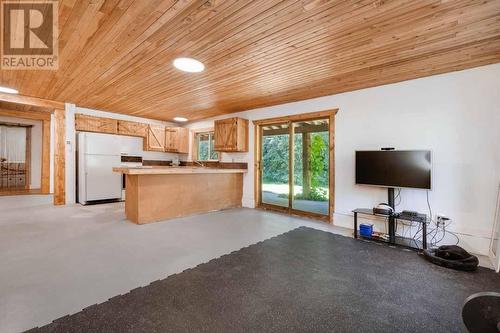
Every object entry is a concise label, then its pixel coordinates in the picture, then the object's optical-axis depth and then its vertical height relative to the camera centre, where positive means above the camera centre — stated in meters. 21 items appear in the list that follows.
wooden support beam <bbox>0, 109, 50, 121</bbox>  5.91 +1.40
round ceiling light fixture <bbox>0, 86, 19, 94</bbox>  4.30 +1.47
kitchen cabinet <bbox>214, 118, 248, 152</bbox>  5.45 +0.77
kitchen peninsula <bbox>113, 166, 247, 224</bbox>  3.92 -0.54
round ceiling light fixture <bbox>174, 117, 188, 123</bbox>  6.82 +1.45
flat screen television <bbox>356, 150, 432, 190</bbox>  3.05 -0.02
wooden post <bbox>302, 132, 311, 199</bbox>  4.87 +0.18
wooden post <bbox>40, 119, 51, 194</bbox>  6.75 +0.24
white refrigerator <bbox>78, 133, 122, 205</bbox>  5.38 -0.03
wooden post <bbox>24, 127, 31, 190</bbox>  7.91 +0.06
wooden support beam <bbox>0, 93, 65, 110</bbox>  4.68 +1.40
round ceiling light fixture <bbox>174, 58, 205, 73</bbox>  2.92 +1.37
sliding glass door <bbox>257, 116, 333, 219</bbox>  4.67 +0.00
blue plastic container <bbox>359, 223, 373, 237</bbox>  3.37 -0.96
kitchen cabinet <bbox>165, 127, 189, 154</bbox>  7.06 +0.83
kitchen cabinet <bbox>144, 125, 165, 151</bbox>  6.67 +0.82
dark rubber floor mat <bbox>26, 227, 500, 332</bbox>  1.51 -1.08
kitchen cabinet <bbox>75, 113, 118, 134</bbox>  5.63 +1.08
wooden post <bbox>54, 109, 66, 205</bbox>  5.30 +0.18
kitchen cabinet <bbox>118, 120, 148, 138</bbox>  6.33 +1.07
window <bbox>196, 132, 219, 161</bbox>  6.84 +0.58
